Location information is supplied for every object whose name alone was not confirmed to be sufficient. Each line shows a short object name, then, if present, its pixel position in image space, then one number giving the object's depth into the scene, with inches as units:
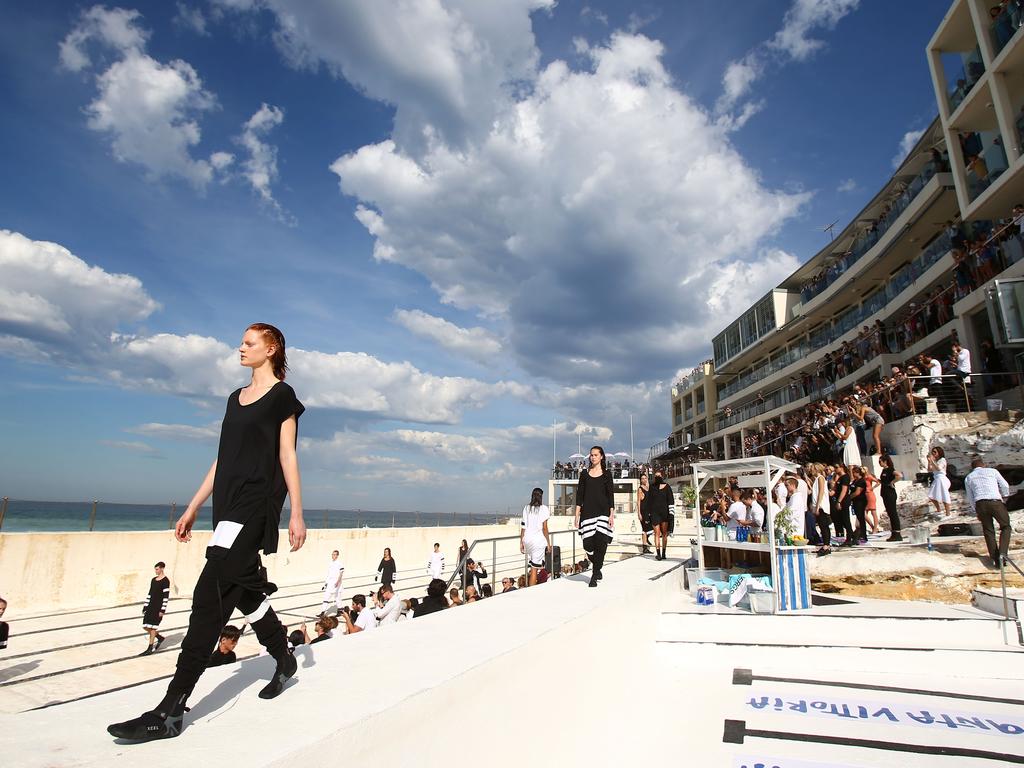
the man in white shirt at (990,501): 302.8
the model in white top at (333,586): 506.9
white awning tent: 292.8
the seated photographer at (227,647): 212.5
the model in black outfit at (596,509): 244.1
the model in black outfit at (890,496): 392.2
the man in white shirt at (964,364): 533.6
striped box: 298.4
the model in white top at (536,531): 330.6
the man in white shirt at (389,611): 311.9
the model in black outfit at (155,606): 403.5
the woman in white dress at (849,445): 526.3
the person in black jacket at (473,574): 418.3
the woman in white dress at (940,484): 431.5
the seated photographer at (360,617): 315.3
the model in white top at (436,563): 533.6
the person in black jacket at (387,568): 552.9
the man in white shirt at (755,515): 409.2
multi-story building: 652.1
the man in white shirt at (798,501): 390.0
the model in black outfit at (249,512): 90.3
